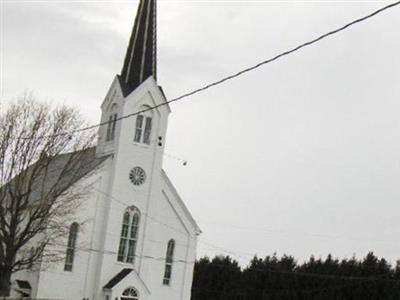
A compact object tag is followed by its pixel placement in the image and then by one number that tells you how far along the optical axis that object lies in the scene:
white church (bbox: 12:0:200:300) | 44.47
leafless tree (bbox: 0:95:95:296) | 35.00
